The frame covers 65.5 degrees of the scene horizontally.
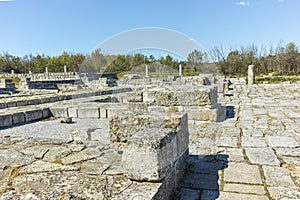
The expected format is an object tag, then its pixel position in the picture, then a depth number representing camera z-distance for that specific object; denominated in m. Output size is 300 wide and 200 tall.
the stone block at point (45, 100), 8.33
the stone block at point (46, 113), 6.74
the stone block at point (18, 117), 5.96
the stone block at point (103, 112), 6.37
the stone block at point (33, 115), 6.24
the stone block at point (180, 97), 5.15
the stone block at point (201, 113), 5.10
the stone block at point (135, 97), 5.48
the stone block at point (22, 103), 7.69
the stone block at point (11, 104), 7.33
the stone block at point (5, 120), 5.65
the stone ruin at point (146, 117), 1.83
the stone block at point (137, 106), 5.30
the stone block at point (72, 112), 6.68
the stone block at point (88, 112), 6.48
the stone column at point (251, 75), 18.70
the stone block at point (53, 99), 8.65
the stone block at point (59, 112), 6.79
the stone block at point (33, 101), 7.87
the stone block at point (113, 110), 6.12
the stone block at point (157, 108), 5.25
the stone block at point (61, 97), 8.95
